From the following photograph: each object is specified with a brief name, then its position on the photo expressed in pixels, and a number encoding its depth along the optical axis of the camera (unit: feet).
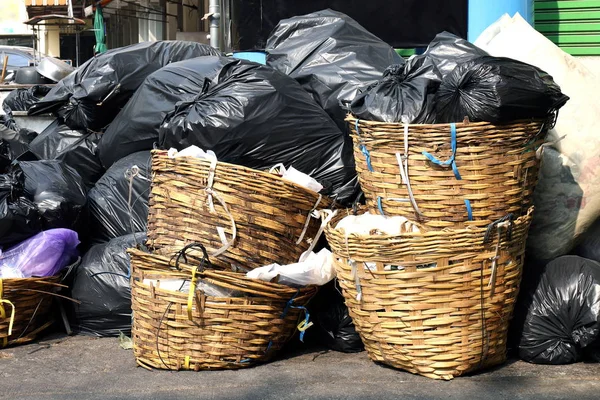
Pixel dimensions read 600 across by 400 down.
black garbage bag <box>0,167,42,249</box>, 11.91
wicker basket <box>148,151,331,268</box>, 10.32
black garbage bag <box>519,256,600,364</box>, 10.35
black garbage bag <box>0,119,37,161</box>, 16.52
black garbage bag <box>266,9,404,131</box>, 12.67
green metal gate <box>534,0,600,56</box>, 20.01
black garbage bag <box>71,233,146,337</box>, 12.32
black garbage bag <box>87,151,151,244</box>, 13.25
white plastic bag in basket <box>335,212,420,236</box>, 10.16
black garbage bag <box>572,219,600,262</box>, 11.48
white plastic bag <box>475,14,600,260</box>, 11.14
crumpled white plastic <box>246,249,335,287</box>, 10.42
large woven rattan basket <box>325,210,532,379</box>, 9.63
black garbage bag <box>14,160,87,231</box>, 12.60
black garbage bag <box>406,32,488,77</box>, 11.23
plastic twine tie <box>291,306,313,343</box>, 10.94
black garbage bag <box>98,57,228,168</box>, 13.37
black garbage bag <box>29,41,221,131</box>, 15.02
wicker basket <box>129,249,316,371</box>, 10.28
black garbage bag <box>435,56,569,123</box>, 9.53
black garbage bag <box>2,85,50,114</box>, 21.34
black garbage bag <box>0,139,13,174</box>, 12.94
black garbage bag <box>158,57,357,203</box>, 11.09
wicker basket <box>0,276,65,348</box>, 11.69
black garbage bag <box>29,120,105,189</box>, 15.49
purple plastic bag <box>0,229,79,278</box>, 11.98
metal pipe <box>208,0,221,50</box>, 21.79
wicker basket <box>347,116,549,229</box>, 9.70
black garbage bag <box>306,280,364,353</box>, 11.37
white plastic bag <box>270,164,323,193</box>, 10.77
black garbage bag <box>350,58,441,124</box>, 10.02
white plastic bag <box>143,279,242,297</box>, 10.32
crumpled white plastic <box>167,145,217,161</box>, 10.56
